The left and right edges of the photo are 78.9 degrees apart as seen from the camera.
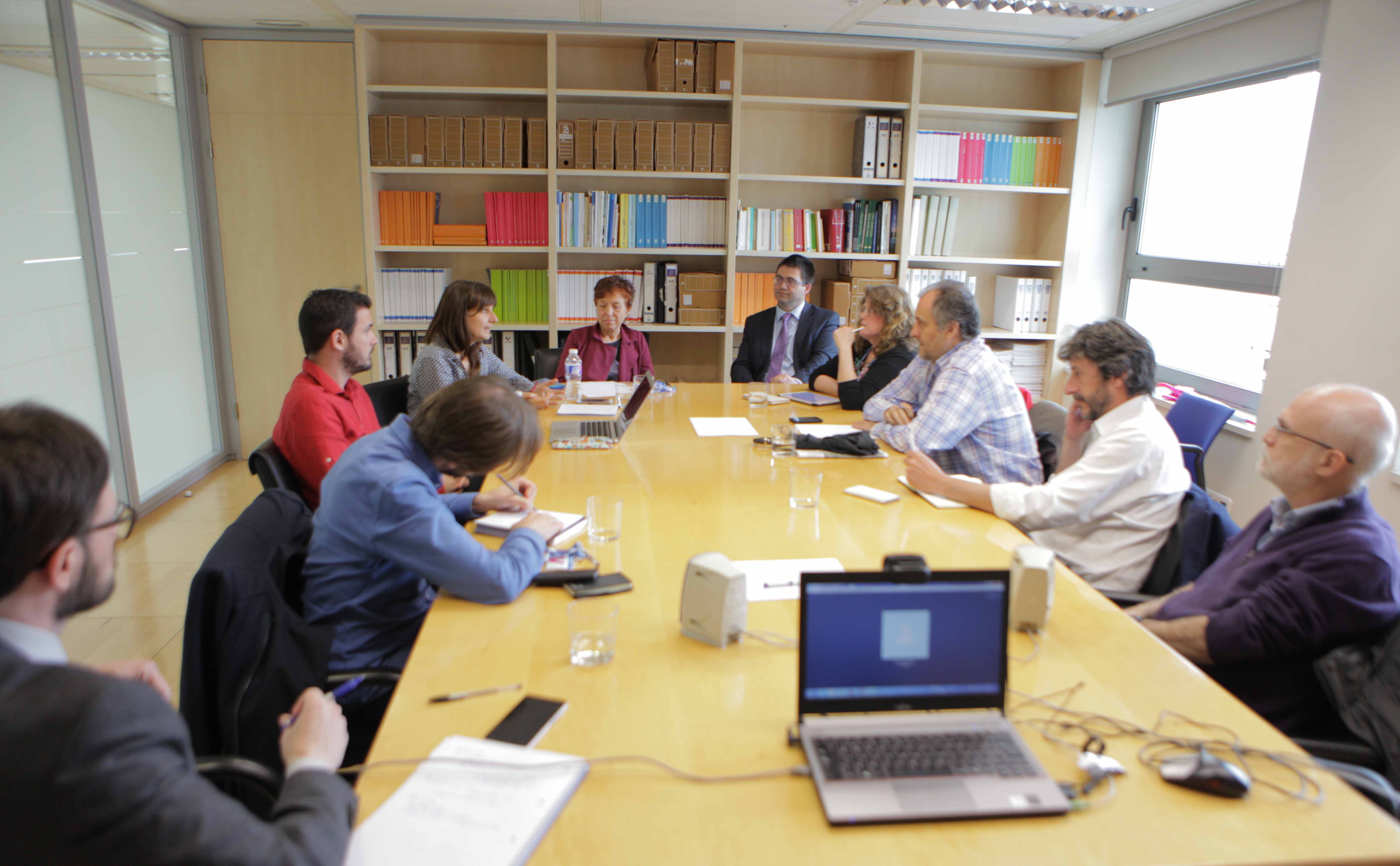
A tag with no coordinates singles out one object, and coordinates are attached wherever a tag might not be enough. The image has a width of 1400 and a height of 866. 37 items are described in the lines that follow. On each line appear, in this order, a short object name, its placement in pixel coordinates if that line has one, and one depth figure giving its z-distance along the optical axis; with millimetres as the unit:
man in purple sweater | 1609
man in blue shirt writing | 1695
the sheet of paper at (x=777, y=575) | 1799
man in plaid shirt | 2859
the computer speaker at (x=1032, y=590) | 1625
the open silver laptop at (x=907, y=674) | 1236
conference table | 1086
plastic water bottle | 3855
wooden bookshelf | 4840
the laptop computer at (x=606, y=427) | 3170
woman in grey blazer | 3529
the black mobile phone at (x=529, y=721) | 1281
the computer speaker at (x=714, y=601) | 1532
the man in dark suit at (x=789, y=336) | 4641
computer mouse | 1174
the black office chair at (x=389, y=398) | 3402
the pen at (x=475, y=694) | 1382
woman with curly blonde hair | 3689
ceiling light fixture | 3967
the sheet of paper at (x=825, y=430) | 3246
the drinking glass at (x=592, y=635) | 1512
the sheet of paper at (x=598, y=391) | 3916
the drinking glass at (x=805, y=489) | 2373
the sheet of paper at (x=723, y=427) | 3299
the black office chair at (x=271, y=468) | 2346
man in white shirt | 2305
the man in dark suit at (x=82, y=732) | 831
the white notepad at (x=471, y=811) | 1045
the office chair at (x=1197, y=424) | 3527
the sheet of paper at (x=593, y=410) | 3557
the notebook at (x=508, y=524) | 2105
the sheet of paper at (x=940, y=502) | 2422
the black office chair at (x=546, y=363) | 4496
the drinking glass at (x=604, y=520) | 2100
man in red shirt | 2553
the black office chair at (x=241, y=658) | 1512
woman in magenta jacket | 4242
